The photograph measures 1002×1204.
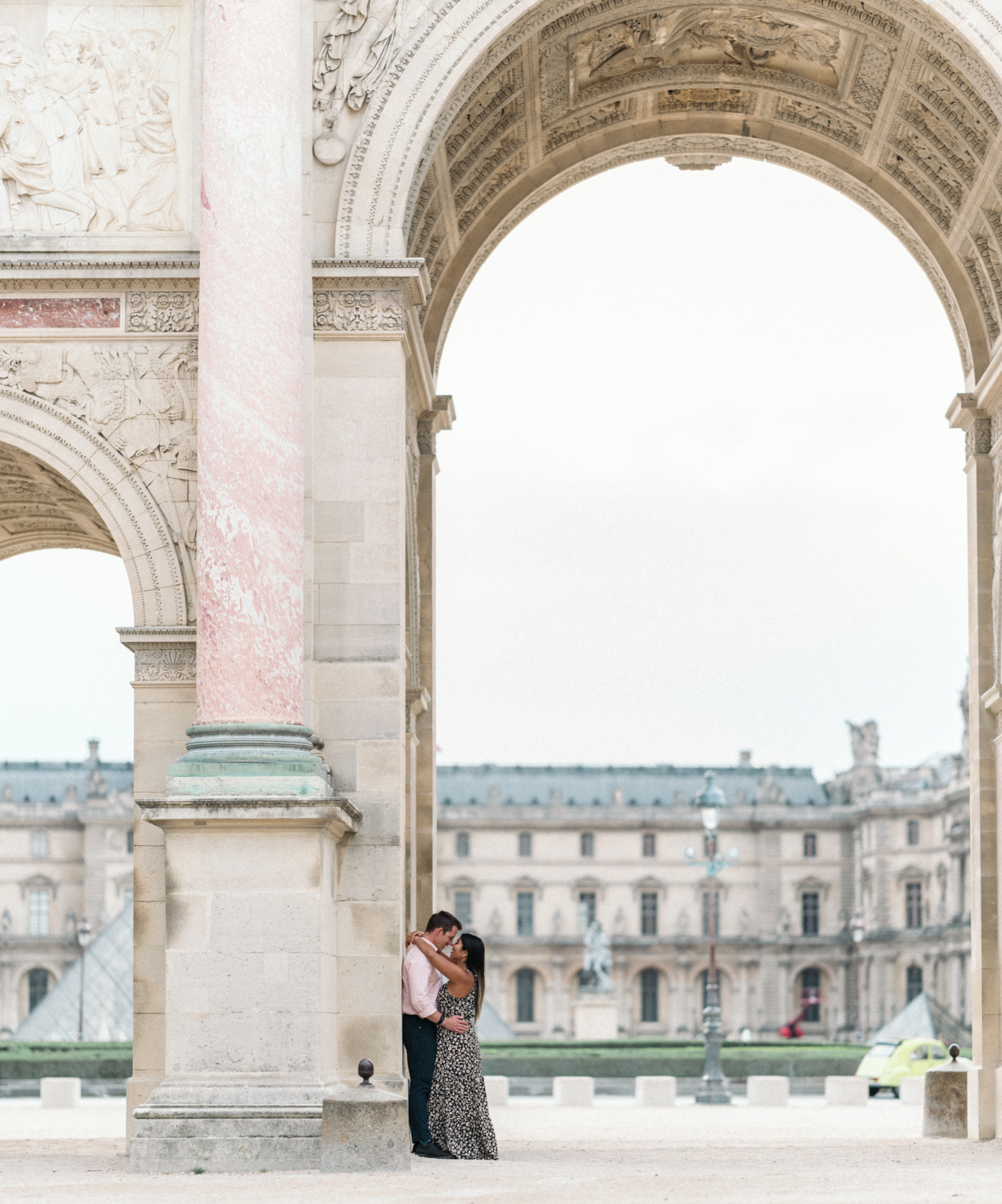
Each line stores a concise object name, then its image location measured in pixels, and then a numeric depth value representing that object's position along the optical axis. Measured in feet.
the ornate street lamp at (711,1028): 147.43
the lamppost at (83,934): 266.32
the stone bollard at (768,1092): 144.46
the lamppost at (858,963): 437.42
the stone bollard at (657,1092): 144.87
